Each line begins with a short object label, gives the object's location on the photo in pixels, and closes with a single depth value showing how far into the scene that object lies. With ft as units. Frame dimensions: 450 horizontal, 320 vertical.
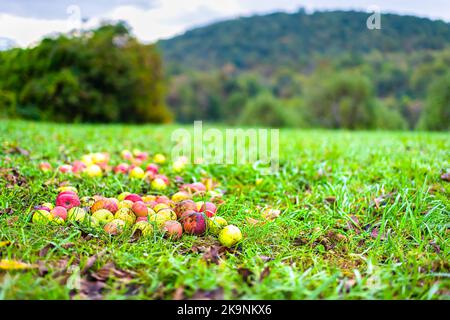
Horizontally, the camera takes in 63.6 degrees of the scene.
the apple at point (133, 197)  8.54
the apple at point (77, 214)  7.30
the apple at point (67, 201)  7.93
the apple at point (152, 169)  12.12
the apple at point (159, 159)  14.12
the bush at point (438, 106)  68.39
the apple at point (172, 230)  7.14
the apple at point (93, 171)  11.13
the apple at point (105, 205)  7.81
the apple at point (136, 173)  11.40
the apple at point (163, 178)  11.24
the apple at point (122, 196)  8.90
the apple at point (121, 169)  11.98
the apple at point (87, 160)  12.37
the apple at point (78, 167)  11.36
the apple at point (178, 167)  12.75
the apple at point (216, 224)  7.53
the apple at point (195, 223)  7.39
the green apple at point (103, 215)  7.41
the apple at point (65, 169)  11.09
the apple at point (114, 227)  7.03
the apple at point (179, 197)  9.45
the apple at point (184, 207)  8.04
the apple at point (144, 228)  7.08
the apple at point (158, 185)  10.73
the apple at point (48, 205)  7.58
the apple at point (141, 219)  7.47
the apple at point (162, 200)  8.90
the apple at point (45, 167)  11.03
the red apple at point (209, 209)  7.98
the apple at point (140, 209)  7.78
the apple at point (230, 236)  7.04
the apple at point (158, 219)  7.39
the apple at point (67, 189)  9.03
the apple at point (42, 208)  7.47
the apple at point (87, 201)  8.16
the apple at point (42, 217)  7.06
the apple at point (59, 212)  7.30
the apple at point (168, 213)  7.73
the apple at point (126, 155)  14.46
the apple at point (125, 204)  7.99
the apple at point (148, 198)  8.96
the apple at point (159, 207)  8.16
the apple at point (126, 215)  7.45
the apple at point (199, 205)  8.33
